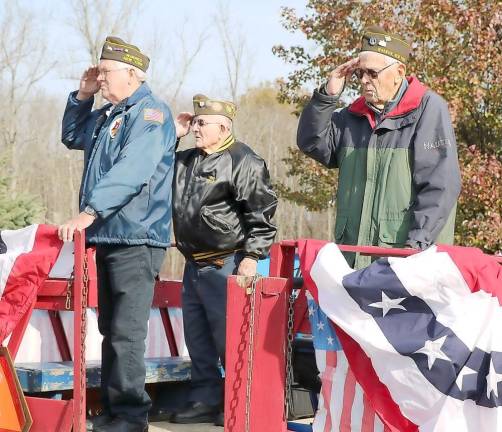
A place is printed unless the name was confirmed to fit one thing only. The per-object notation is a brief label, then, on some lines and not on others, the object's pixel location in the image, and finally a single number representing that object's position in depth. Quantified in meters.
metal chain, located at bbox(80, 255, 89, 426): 8.04
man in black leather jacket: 9.98
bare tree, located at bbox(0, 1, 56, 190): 68.29
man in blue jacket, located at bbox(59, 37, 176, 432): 8.80
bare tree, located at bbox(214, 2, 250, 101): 63.64
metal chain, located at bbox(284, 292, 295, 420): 6.94
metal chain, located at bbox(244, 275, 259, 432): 7.01
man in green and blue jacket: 7.85
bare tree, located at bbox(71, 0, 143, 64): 58.60
